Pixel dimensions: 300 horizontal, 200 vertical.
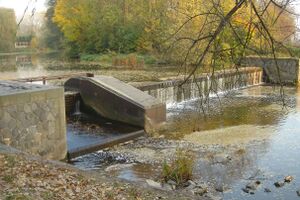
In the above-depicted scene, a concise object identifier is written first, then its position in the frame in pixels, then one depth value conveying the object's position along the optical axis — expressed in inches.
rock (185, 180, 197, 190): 308.0
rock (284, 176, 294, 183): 328.2
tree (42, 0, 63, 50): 2144.7
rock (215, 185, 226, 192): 309.3
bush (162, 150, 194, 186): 315.9
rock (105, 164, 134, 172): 359.6
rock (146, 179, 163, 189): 300.4
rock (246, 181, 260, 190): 313.1
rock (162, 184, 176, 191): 300.7
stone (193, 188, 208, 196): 294.7
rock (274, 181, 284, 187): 319.6
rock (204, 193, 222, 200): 290.2
